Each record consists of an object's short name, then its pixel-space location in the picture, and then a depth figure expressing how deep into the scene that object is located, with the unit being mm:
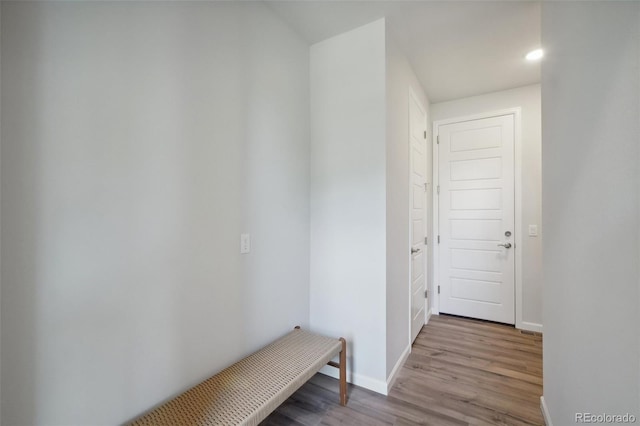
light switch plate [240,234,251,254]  1616
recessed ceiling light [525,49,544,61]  2262
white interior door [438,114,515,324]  3018
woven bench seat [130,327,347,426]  1124
